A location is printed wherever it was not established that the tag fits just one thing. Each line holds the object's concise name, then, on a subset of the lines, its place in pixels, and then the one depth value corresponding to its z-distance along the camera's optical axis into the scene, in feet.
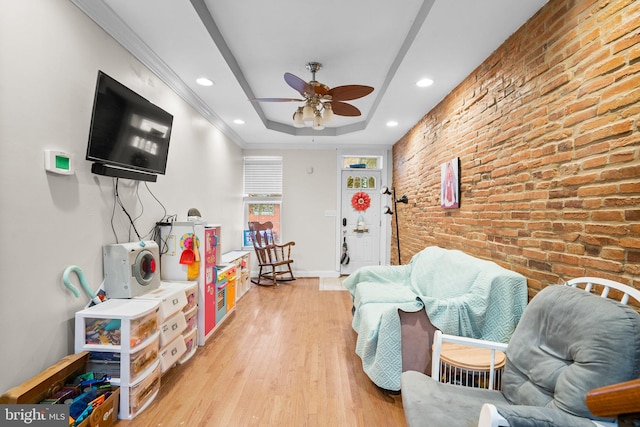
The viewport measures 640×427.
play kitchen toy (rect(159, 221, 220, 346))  8.64
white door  18.07
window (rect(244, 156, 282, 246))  17.75
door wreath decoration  18.01
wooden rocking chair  15.71
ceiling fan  7.91
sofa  6.01
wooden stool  5.24
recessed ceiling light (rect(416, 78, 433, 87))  9.06
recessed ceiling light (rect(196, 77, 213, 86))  9.09
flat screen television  5.61
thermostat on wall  5.04
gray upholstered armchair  2.99
